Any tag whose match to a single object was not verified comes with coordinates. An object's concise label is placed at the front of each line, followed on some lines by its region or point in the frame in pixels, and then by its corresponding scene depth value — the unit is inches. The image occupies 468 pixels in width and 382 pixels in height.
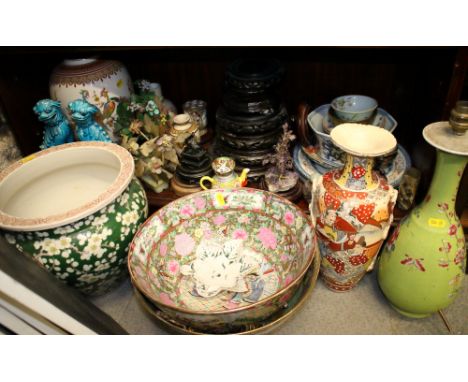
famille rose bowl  45.4
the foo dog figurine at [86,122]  51.3
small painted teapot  50.6
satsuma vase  40.4
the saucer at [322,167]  51.8
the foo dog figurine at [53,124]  51.0
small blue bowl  49.9
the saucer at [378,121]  52.6
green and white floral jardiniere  41.8
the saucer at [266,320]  38.4
